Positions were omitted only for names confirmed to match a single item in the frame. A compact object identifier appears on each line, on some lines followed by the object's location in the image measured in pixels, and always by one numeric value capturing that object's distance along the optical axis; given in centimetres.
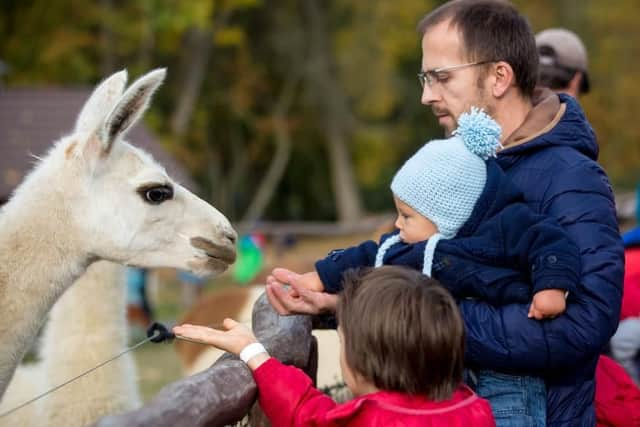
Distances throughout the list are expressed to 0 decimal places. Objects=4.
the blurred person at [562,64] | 858
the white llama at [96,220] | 595
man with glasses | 452
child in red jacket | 418
